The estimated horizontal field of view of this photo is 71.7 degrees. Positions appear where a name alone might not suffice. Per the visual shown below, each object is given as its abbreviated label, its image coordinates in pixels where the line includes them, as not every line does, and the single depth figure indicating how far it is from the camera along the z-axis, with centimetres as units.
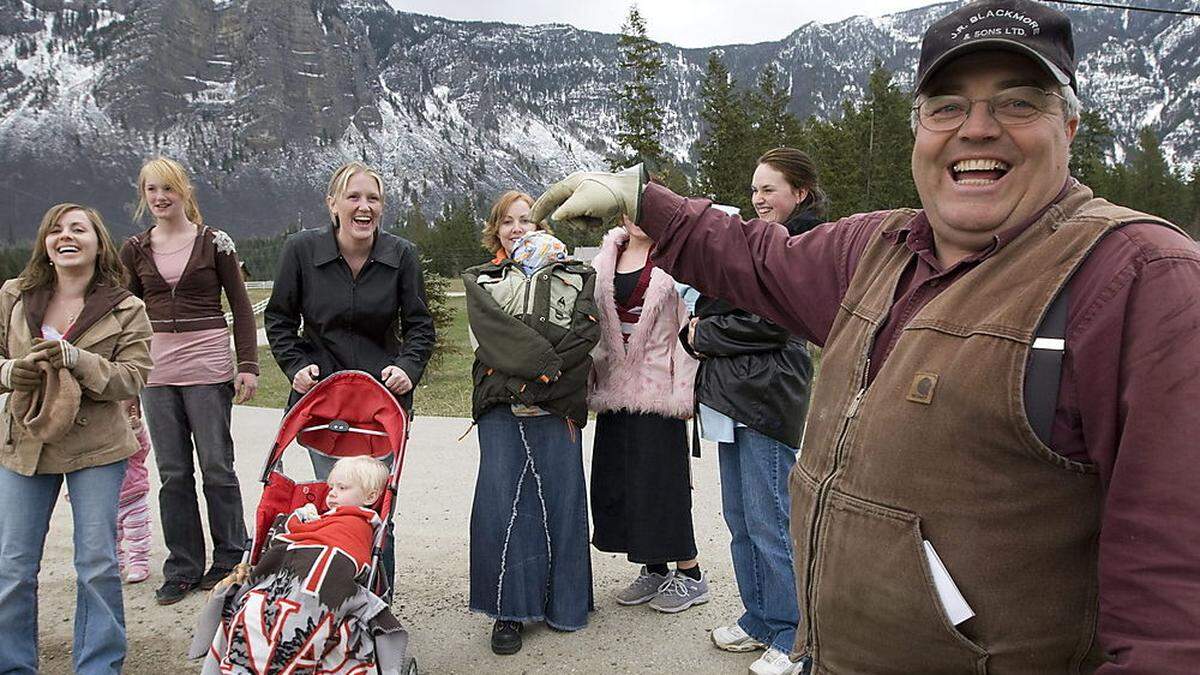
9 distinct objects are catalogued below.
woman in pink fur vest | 408
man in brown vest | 122
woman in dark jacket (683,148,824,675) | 358
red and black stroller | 279
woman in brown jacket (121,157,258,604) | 434
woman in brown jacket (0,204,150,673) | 326
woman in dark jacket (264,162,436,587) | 394
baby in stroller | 279
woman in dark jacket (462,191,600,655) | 377
